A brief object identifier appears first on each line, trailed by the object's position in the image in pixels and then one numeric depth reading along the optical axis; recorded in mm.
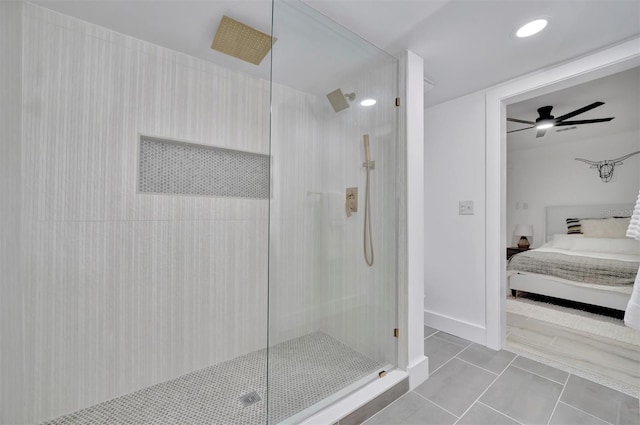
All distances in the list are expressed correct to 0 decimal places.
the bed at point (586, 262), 2932
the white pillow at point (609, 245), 3545
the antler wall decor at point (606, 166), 4023
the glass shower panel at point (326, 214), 1449
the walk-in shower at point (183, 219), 1414
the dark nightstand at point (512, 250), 4743
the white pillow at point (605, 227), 3775
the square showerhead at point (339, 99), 1675
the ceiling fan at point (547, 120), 2964
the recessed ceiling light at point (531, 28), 1519
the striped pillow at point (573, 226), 4258
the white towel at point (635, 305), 1374
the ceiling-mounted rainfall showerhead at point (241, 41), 1545
